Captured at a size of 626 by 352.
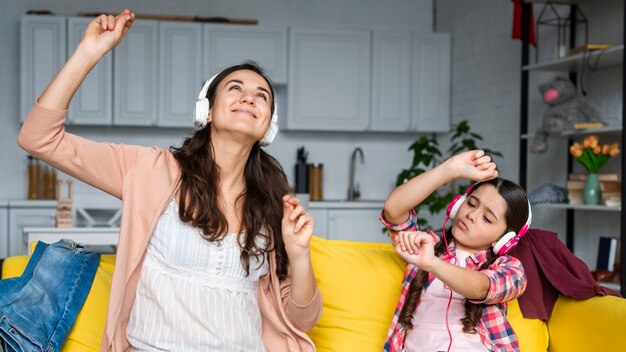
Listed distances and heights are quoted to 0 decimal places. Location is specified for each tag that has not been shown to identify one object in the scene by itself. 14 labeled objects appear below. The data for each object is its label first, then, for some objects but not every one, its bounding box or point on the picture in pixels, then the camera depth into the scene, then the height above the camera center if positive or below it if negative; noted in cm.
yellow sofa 212 -43
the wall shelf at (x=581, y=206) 373 -20
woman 179 -16
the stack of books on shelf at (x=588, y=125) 392 +23
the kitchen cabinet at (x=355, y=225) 605 -48
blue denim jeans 184 -35
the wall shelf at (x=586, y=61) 385 +59
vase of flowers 392 +5
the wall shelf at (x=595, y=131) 376 +19
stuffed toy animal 417 +34
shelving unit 353 +45
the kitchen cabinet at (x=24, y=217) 557 -41
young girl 205 -27
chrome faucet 649 -15
